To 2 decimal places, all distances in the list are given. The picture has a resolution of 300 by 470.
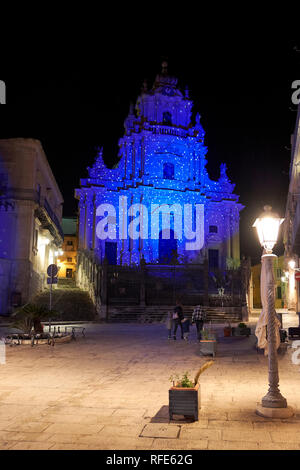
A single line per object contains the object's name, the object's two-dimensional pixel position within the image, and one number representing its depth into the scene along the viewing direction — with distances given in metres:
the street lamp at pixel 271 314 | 6.21
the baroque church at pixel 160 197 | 44.31
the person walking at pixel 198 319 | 16.74
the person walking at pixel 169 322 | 16.58
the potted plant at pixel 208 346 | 12.37
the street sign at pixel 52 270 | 16.84
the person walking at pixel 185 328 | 16.66
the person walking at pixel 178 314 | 16.23
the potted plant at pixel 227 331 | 17.42
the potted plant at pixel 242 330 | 17.17
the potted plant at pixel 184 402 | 5.91
